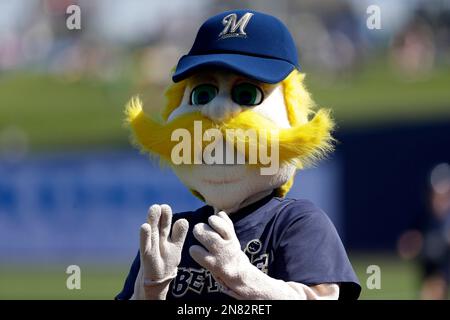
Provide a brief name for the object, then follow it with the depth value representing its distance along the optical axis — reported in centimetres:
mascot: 689
